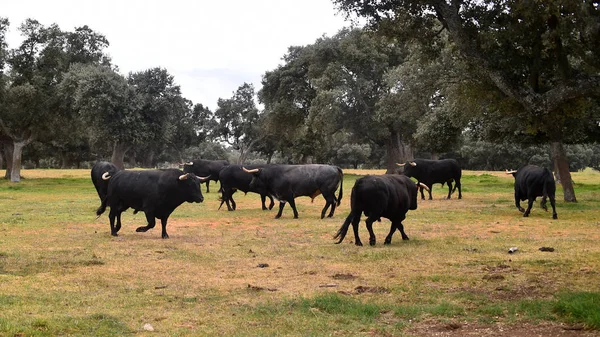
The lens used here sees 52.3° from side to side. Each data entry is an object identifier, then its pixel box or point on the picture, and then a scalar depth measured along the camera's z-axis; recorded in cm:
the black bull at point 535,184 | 1983
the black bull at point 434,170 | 2931
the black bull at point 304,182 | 2127
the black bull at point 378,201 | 1333
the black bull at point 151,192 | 1583
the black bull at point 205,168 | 3296
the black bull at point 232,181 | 2492
